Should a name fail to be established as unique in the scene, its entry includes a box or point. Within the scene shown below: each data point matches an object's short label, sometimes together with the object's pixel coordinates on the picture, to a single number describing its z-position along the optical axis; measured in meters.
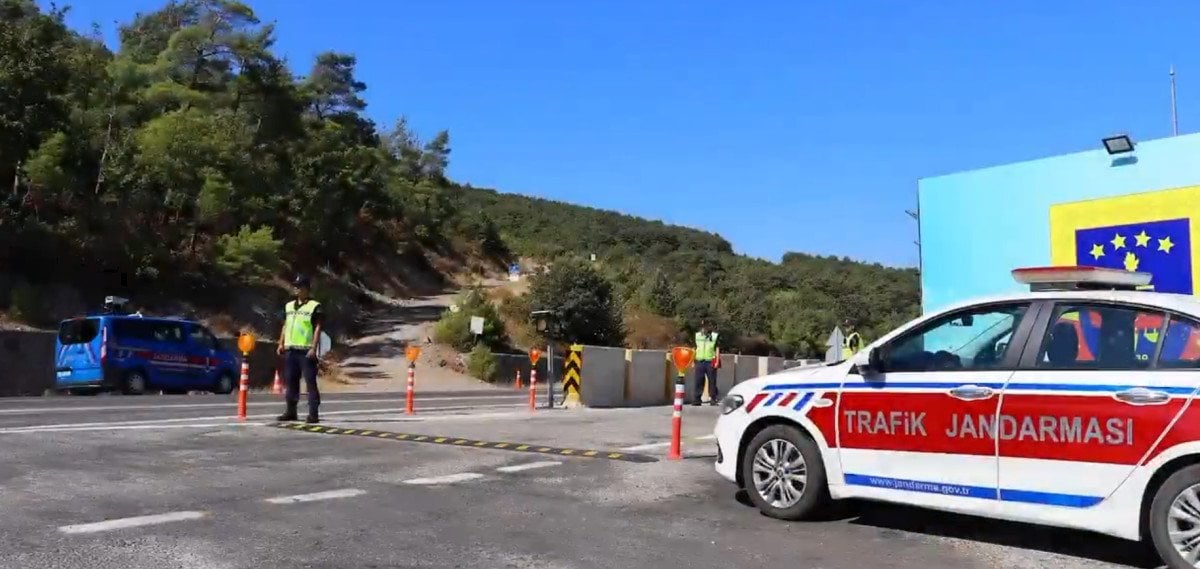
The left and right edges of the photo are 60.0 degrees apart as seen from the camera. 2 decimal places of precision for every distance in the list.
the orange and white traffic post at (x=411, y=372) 16.28
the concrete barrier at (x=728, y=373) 28.70
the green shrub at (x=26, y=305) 28.50
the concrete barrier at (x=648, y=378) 21.95
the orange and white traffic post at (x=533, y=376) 18.83
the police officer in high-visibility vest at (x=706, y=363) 21.41
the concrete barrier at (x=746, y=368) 29.81
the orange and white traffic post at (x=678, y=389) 10.33
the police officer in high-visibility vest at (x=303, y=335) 12.01
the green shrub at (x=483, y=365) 38.50
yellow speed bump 10.33
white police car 5.42
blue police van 22.20
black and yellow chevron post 19.88
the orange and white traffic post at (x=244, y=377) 13.16
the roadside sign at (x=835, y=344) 22.50
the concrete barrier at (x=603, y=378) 20.03
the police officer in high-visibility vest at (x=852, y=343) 21.91
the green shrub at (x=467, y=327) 42.44
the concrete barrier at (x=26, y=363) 25.28
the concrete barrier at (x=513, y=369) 39.56
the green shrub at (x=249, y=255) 38.06
